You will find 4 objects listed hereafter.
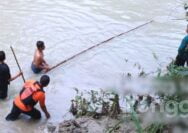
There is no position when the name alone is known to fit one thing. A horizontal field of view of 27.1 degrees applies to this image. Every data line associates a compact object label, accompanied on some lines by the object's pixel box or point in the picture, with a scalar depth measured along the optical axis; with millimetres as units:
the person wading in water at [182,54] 7686
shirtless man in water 8195
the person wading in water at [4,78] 7086
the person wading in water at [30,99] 6367
